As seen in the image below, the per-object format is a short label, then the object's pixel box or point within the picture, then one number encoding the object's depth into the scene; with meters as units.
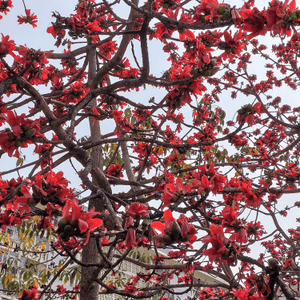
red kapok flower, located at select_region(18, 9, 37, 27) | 3.73
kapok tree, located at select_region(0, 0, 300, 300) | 1.24
